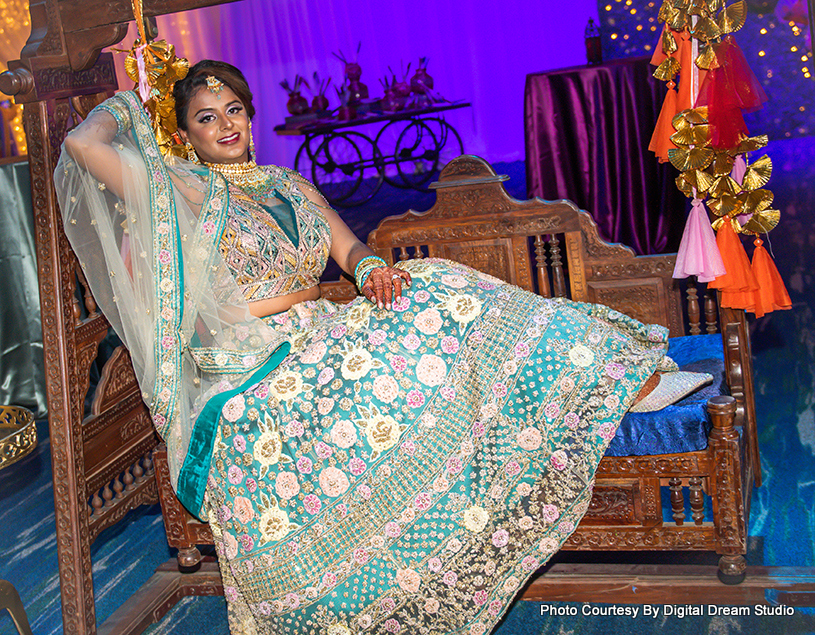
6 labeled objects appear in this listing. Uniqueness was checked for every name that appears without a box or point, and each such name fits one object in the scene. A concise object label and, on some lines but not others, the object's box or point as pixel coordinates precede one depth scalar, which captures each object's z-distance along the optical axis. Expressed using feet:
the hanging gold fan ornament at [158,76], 7.66
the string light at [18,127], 18.57
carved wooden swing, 7.23
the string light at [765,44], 22.38
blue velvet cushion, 7.07
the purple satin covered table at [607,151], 12.86
